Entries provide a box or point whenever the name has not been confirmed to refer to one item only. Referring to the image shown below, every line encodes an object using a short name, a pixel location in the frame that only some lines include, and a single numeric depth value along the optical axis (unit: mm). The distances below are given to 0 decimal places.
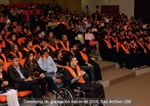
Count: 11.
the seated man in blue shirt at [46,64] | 6000
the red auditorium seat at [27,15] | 13219
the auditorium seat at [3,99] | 4773
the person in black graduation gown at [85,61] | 7066
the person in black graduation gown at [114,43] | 9047
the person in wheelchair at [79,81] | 4992
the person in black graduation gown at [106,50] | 9148
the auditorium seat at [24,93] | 5043
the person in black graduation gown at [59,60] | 6516
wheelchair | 4957
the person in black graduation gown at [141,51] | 9164
